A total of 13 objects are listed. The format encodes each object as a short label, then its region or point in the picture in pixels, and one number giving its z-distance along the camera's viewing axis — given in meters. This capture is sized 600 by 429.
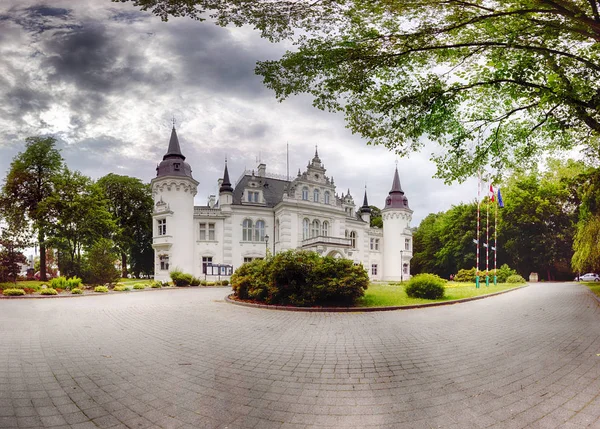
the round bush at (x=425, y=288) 12.74
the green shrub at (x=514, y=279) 24.97
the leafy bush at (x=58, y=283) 16.52
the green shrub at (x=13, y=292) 13.93
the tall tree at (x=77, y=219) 11.61
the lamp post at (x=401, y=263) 36.38
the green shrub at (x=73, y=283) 16.81
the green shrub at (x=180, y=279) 22.34
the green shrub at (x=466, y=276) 27.00
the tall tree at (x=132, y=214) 32.00
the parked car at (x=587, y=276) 37.18
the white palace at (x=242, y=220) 27.86
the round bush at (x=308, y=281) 10.95
